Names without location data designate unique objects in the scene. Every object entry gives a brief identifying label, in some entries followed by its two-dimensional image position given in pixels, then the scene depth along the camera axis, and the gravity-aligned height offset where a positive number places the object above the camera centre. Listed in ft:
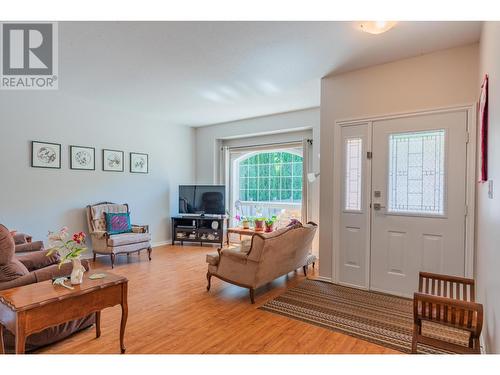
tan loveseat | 9.98 -2.70
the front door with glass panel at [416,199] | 9.77 -0.46
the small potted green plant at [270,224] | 16.63 -2.24
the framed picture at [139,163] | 18.37 +1.38
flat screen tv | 19.94 -1.04
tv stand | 19.56 -3.05
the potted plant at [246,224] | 17.87 -2.40
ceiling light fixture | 7.23 +4.00
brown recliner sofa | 6.69 -2.36
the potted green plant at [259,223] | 16.88 -2.21
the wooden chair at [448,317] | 5.02 -2.35
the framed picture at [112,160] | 16.97 +1.39
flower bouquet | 6.52 -1.55
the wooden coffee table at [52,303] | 5.38 -2.45
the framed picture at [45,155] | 14.14 +1.43
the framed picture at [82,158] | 15.55 +1.42
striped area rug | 7.97 -4.08
